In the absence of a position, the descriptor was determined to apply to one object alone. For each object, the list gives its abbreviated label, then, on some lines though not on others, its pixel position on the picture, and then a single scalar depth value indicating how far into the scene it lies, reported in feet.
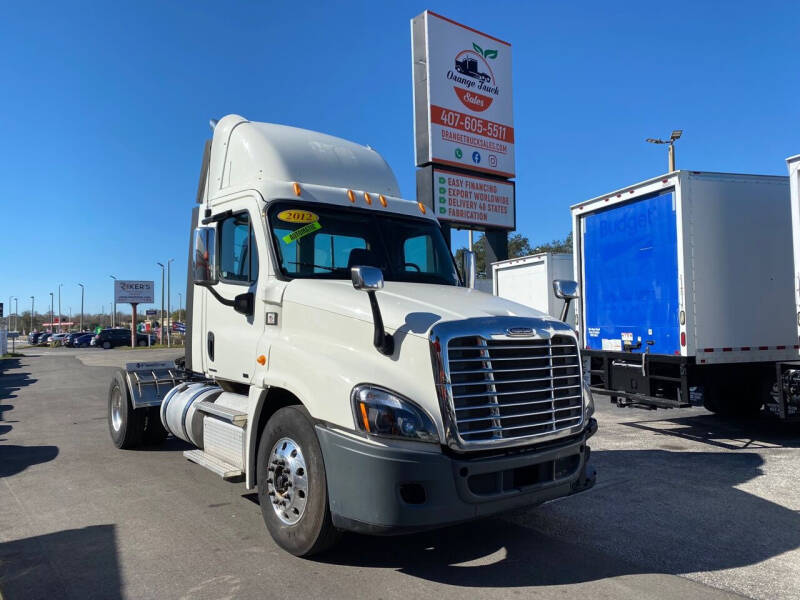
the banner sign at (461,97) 47.11
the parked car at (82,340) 198.80
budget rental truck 26.04
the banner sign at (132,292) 225.35
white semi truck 11.91
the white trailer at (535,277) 48.32
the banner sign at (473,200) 47.67
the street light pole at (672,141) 75.05
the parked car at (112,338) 180.45
